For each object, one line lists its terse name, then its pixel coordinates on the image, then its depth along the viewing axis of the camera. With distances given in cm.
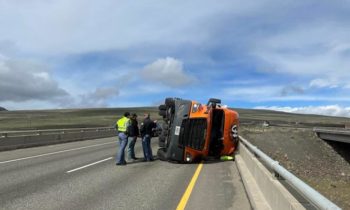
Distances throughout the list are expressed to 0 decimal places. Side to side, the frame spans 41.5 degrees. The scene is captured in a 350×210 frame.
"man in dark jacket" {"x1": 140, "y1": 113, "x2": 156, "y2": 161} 1878
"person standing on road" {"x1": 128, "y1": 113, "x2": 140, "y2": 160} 1784
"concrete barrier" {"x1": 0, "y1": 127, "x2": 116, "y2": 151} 2487
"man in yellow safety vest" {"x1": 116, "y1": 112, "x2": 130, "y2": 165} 1698
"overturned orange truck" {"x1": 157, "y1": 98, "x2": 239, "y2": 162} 1797
